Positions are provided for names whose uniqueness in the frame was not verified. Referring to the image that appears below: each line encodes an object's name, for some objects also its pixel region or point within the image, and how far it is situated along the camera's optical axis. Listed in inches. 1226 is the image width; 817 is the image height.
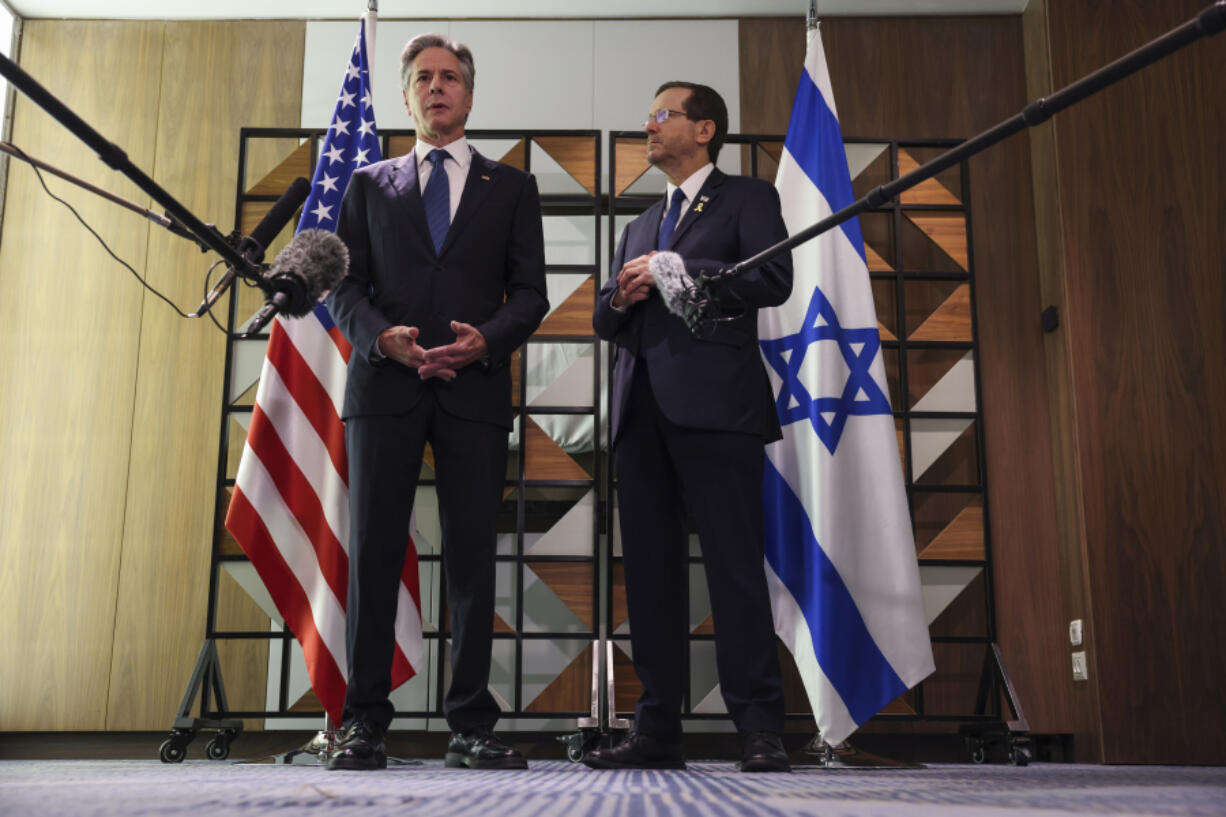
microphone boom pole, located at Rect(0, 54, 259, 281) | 50.2
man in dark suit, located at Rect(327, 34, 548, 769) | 88.6
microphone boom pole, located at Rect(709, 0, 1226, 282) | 47.6
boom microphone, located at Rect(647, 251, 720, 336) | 84.1
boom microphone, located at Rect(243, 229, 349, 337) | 61.4
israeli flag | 108.0
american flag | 114.3
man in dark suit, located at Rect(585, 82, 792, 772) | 88.5
